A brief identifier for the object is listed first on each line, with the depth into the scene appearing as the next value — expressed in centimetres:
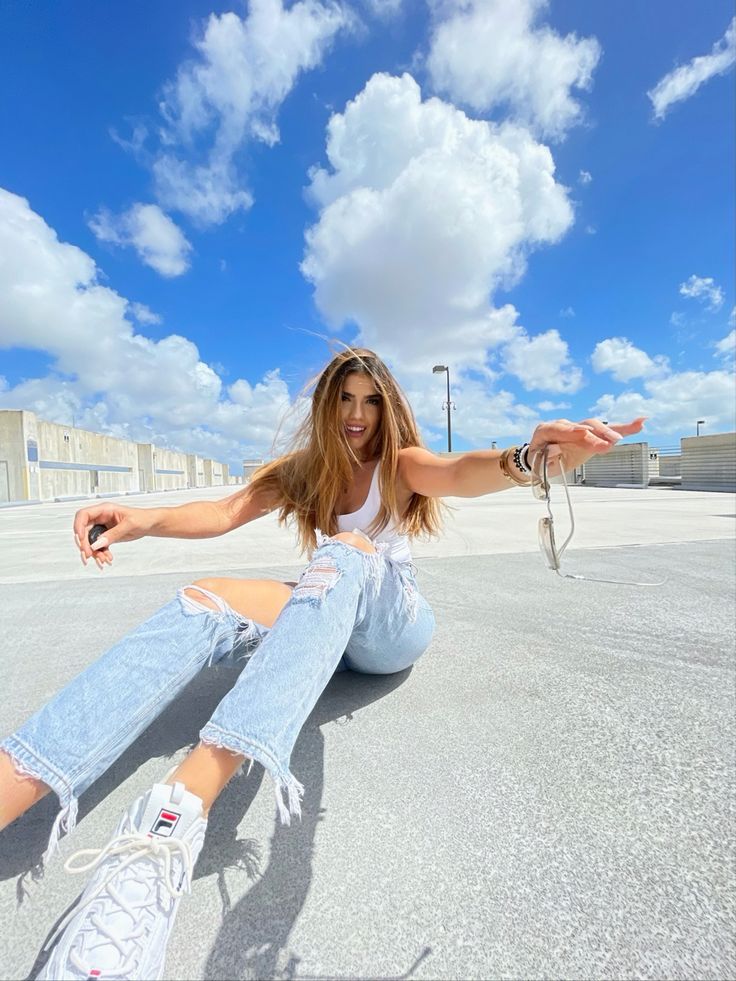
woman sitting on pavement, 77
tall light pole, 1945
